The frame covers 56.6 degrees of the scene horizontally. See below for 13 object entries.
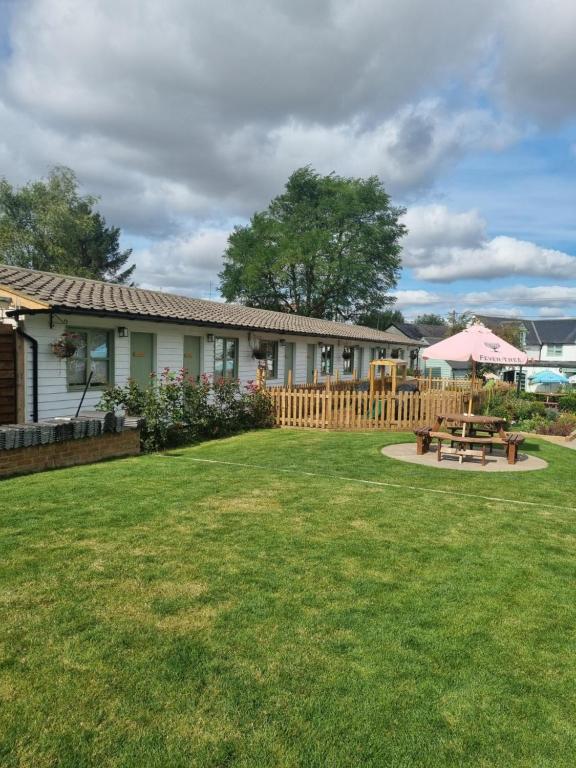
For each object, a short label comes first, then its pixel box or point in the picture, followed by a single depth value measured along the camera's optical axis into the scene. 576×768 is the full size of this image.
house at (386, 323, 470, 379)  60.16
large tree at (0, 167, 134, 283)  39.16
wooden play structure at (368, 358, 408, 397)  16.20
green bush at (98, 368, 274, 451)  10.90
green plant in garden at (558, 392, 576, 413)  23.44
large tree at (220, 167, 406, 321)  48.28
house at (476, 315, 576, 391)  55.56
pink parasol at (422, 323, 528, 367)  10.37
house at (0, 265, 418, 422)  10.13
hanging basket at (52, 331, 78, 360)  10.41
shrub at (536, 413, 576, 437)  14.63
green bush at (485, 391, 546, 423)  17.48
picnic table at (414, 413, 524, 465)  9.88
